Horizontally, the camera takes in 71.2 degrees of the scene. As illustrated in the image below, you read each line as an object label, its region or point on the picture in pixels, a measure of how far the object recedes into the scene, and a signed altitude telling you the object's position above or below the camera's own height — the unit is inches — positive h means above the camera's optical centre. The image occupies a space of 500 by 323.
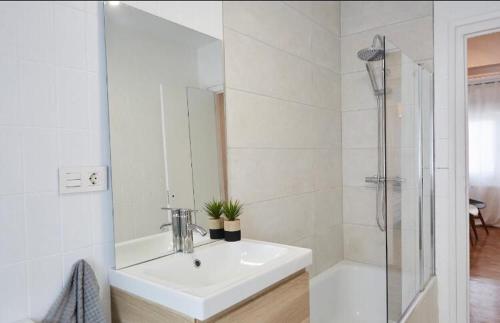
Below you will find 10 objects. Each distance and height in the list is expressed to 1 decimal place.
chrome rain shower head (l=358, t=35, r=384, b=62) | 73.4 +22.0
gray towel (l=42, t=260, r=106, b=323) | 38.4 -16.1
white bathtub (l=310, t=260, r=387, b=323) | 81.6 -35.0
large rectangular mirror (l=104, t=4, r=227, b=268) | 44.7 +4.6
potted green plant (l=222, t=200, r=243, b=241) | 55.6 -10.8
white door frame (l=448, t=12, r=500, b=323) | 78.5 -4.7
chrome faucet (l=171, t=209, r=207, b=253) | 50.5 -10.6
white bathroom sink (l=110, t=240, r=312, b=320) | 35.2 -14.7
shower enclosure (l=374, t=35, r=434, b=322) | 59.6 -4.5
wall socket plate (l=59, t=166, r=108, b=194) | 39.8 -2.4
